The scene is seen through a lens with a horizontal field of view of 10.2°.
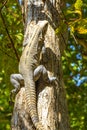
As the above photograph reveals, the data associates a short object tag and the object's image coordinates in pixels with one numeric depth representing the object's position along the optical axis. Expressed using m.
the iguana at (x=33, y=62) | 6.01
